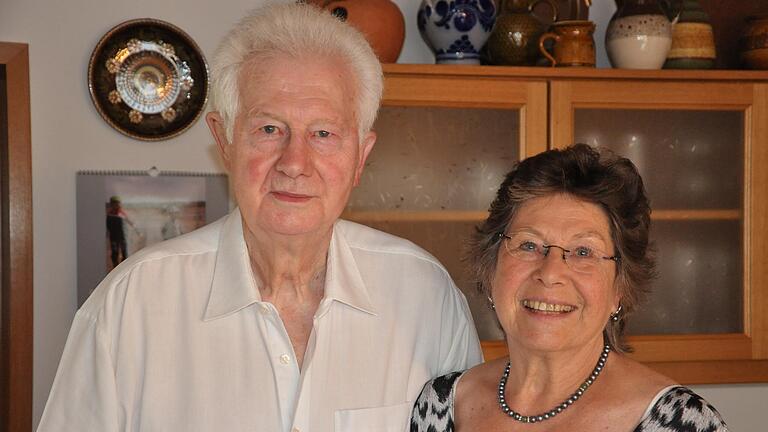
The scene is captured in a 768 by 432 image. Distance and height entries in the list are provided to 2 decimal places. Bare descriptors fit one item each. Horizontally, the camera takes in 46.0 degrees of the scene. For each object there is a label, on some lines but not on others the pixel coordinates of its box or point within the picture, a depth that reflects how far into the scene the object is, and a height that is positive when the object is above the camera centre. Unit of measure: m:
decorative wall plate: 2.68 +0.35
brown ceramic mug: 2.47 +0.42
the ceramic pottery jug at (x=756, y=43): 2.58 +0.44
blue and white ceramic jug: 2.47 +0.47
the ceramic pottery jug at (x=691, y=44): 2.58 +0.43
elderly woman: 1.38 -0.15
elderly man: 1.44 -0.17
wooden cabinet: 2.44 +0.08
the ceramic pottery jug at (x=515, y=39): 2.49 +0.43
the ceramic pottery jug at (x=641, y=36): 2.49 +0.44
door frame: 2.59 -0.12
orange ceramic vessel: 2.36 +0.47
